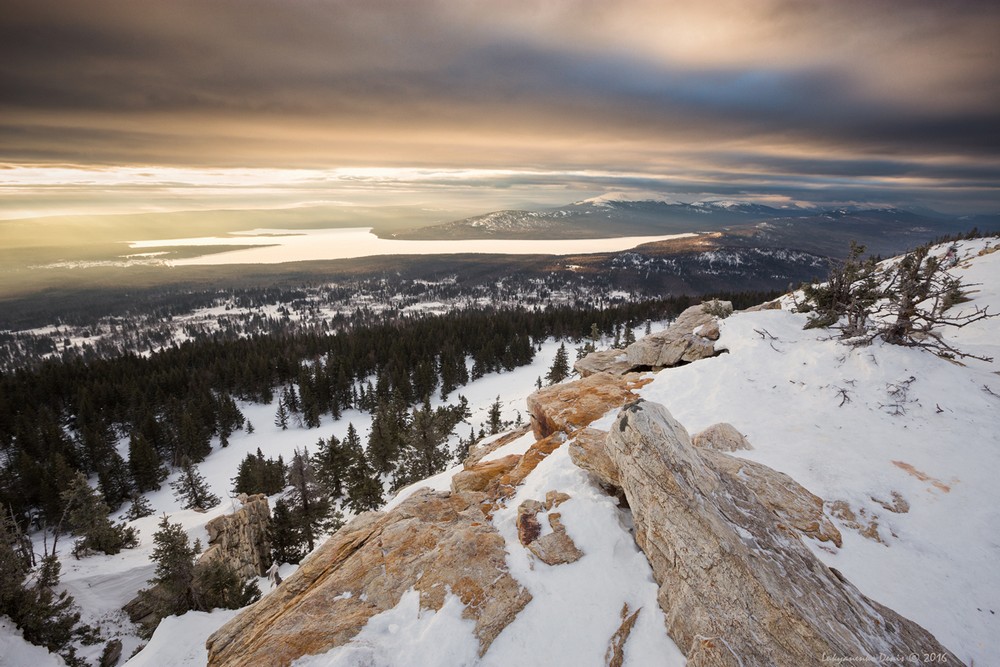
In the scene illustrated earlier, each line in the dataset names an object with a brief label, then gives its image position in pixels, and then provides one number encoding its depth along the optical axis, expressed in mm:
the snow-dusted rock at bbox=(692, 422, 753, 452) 14156
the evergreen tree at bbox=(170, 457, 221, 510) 52781
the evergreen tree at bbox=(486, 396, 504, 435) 60691
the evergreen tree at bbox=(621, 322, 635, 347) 98975
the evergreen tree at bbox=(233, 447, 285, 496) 51750
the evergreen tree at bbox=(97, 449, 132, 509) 56850
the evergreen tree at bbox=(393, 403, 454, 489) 49344
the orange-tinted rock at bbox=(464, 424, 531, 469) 25681
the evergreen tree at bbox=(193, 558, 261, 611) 24297
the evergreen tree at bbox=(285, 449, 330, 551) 35469
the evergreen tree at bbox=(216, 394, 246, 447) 80938
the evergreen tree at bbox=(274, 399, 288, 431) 86125
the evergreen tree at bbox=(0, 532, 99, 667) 21891
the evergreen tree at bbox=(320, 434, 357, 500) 47781
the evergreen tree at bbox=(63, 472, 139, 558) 32625
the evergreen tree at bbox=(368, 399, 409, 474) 56156
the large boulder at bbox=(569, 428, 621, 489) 12195
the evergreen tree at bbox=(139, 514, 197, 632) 23578
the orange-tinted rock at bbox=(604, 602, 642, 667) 8133
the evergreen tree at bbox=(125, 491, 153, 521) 49469
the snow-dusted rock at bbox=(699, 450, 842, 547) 10492
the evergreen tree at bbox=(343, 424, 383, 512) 39969
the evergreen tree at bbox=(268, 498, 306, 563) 34625
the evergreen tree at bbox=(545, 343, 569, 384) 81125
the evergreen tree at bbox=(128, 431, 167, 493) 60500
